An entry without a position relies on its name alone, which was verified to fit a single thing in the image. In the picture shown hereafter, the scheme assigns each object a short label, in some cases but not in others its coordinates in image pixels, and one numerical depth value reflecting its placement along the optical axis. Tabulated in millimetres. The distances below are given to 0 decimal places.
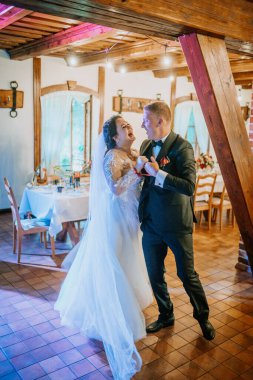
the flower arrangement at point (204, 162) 6982
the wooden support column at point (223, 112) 2580
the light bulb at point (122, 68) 7793
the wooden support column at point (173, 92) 9555
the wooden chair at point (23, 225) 4531
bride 2965
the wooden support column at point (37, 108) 7129
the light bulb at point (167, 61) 6419
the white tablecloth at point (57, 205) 4652
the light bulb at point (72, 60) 6791
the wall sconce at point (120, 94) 8495
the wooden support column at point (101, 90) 8125
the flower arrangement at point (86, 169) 6137
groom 2779
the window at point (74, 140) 8031
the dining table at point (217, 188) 6355
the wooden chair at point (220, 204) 6331
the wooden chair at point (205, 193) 5998
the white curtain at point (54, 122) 7512
